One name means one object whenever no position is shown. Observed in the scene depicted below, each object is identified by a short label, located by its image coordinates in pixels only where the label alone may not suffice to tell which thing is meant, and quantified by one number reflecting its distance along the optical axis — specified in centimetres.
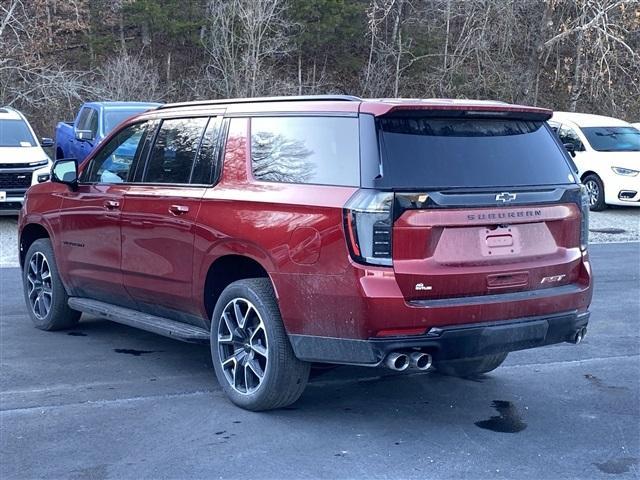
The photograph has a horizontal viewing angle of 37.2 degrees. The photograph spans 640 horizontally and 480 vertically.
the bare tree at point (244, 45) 2811
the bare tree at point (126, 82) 2639
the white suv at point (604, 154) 1844
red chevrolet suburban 509
